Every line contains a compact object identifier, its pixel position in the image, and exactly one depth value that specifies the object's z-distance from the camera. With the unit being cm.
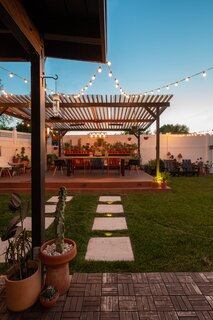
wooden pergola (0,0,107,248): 202
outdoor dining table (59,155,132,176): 871
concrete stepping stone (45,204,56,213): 489
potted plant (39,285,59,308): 182
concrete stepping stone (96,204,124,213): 484
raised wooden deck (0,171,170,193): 713
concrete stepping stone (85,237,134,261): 275
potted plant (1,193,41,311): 179
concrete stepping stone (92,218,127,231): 380
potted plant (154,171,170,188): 727
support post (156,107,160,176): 768
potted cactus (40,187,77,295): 196
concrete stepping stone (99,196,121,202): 591
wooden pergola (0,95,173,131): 733
